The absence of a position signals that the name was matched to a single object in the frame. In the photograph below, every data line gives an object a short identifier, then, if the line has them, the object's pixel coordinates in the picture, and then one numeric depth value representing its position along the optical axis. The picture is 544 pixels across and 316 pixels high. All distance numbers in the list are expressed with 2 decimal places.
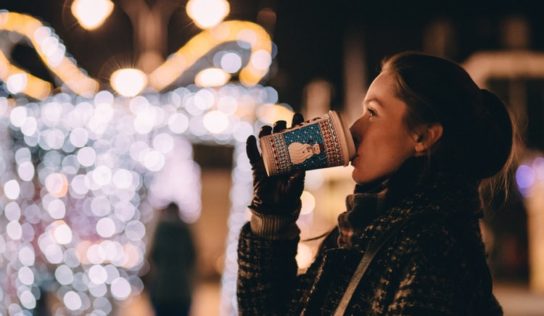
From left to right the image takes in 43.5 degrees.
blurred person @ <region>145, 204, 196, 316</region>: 7.78
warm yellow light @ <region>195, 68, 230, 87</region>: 6.43
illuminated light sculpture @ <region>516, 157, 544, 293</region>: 16.16
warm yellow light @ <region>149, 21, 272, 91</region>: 5.84
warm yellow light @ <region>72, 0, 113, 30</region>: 5.59
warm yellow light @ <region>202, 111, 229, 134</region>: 6.87
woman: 1.48
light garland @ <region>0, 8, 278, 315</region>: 5.62
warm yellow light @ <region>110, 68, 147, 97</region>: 6.48
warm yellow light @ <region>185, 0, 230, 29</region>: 6.02
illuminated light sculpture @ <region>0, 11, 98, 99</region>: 5.18
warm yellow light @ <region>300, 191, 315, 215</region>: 20.68
